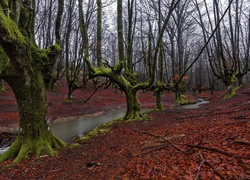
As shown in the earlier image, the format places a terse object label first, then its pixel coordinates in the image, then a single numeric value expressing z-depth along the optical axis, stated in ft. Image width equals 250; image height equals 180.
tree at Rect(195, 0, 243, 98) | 49.04
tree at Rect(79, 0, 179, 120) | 29.32
